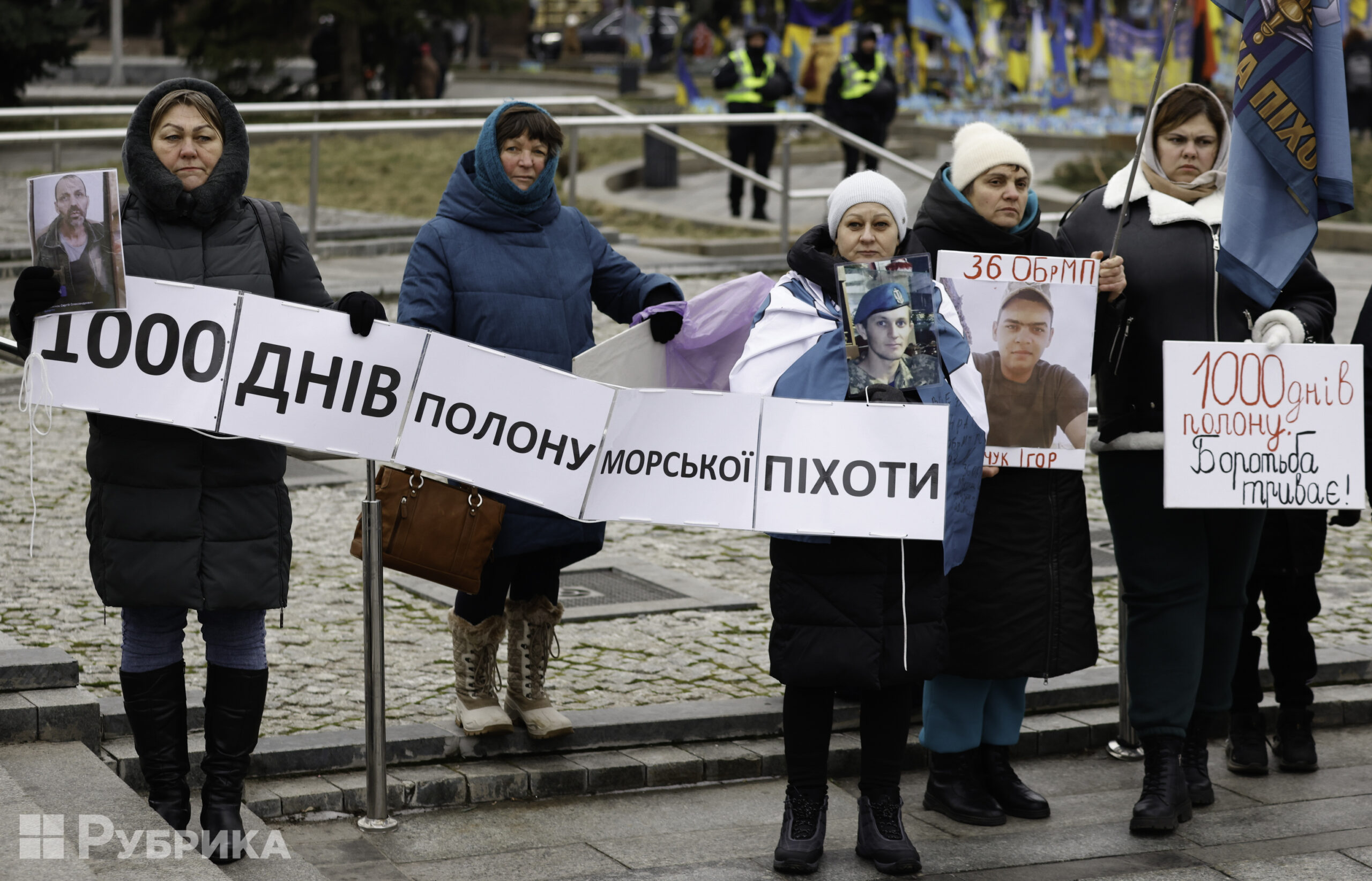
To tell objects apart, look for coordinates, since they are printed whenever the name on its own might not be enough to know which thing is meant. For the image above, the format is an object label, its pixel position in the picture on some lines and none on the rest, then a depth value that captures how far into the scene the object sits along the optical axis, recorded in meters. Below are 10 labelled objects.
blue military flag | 5.15
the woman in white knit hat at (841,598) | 4.62
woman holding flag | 5.16
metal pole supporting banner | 4.78
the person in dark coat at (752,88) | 18.69
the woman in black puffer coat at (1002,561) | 5.05
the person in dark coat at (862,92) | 19.64
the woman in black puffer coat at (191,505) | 4.41
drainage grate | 7.25
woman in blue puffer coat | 5.20
